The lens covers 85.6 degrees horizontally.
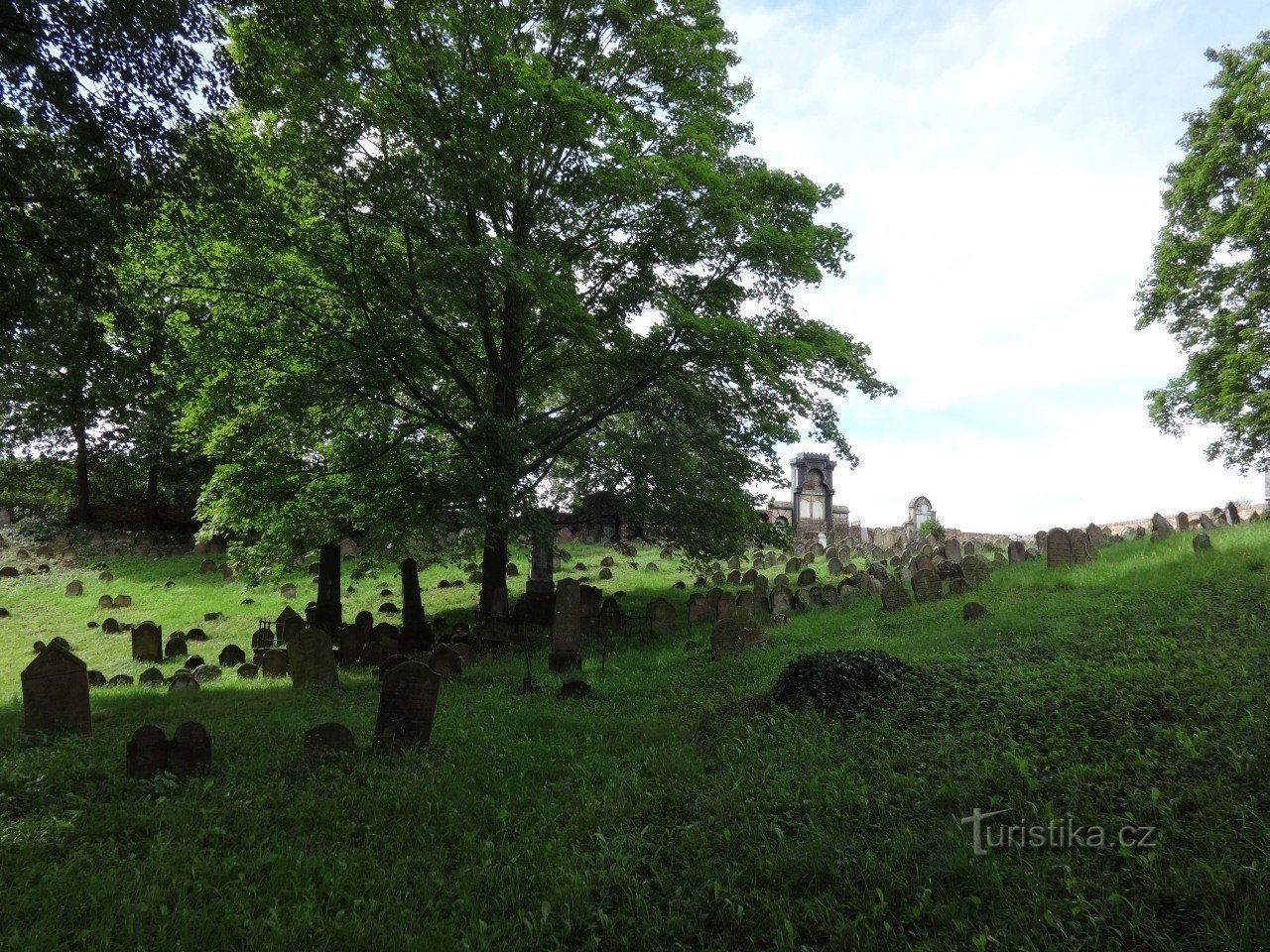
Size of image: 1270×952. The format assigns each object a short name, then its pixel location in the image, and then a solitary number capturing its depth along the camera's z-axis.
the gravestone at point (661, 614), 15.41
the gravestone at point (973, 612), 11.33
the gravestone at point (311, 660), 11.12
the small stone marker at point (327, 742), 6.85
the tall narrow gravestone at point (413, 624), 14.69
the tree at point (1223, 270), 19.83
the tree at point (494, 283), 12.67
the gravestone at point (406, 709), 7.31
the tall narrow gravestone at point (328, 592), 15.86
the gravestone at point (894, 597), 13.70
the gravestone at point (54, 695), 8.02
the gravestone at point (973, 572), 14.40
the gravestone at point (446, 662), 11.48
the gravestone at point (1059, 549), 14.39
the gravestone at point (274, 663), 12.24
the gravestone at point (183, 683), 11.14
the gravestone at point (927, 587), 13.98
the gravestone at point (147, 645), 14.06
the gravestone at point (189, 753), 6.41
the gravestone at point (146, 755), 6.28
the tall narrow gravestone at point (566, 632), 12.02
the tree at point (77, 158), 7.38
